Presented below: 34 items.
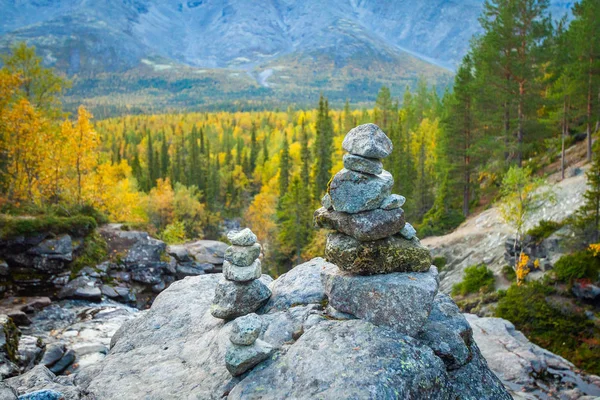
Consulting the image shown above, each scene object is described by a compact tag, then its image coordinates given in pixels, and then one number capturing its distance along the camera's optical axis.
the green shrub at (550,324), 22.52
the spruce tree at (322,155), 61.03
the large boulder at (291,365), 9.30
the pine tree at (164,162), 98.11
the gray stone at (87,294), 26.91
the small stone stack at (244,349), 10.40
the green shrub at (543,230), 30.55
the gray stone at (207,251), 39.72
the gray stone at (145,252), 32.31
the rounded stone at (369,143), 11.30
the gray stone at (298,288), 13.20
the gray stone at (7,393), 9.95
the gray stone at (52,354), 17.34
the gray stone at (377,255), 11.32
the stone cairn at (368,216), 11.27
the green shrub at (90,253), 29.12
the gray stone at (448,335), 10.70
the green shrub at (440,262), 38.16
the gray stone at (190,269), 35.28
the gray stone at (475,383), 10.47
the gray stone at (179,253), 36.56
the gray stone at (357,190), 11.24
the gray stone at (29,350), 16.25
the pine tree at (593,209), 26.61
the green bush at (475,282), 31.41
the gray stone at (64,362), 17.34
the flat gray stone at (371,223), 11.18
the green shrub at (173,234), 45.59
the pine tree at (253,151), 108.84
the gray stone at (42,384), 11.20
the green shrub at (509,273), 30.58
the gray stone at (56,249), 27.70
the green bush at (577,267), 25.67
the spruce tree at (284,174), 73.32
